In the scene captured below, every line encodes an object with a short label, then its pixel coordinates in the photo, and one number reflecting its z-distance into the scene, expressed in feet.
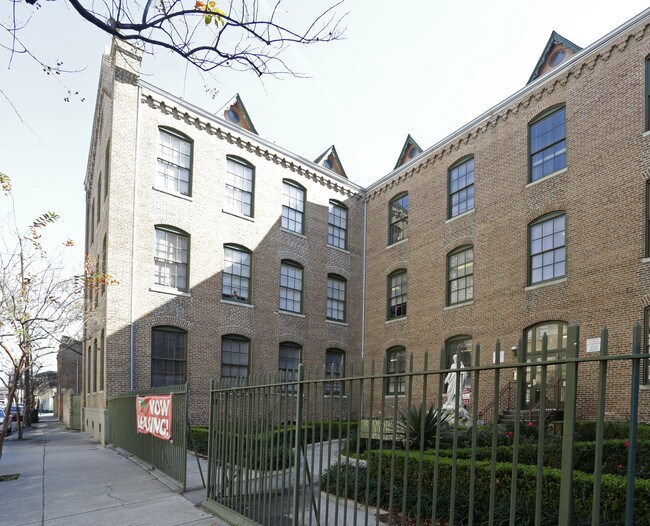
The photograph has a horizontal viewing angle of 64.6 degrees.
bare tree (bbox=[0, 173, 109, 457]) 40.68
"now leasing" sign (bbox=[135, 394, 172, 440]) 29.60
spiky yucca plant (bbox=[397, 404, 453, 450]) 29.86
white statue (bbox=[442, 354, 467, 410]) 44.07
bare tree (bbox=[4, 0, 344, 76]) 13.74
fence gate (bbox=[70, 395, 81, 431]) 85.42
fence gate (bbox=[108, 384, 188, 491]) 28.02
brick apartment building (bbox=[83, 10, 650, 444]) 50.06
